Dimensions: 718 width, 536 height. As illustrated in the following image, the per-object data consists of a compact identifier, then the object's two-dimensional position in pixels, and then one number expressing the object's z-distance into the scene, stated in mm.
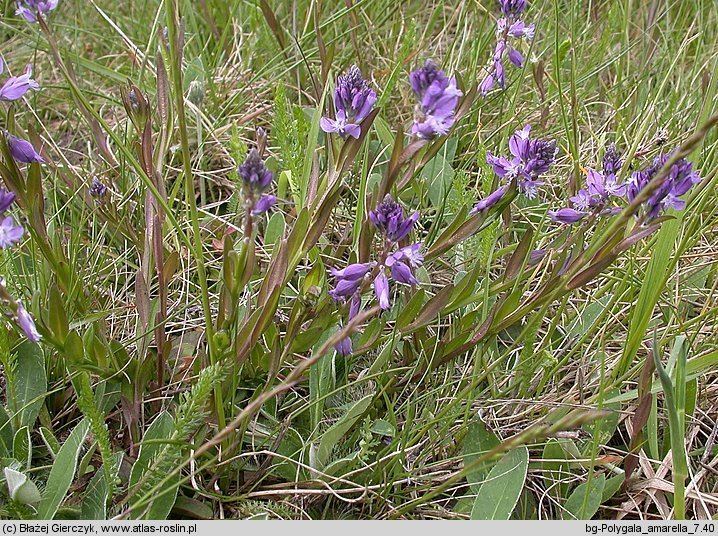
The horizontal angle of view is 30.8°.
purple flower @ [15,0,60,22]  296
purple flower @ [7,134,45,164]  307
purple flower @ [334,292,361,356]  305
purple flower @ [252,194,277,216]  265
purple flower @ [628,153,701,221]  293
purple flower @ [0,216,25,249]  264
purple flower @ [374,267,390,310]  293
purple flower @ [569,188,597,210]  317
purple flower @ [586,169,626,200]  314
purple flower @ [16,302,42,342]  275
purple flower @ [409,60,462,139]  273
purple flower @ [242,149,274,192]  259
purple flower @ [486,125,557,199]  311
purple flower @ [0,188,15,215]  267
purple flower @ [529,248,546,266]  328
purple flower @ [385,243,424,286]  295
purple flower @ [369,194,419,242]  285
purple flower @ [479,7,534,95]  346
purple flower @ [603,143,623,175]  316
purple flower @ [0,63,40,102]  300
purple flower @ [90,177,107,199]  340
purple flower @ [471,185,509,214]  315
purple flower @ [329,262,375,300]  300
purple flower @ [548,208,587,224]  321
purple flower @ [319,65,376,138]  294
